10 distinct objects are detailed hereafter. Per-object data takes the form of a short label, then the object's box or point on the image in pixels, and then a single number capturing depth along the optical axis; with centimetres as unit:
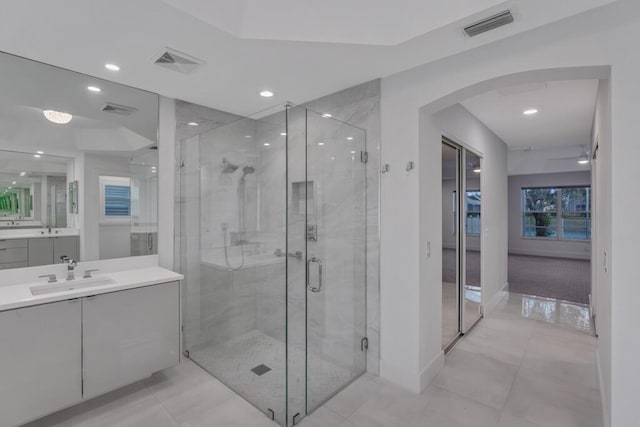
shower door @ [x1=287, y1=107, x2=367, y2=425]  252
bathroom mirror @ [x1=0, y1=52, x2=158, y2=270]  230
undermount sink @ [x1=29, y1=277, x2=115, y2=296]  224
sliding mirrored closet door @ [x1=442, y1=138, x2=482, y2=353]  354
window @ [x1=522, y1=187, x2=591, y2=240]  886
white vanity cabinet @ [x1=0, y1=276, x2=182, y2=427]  187
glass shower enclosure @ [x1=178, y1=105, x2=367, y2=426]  248
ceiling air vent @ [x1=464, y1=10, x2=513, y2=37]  172
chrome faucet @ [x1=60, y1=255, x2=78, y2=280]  248
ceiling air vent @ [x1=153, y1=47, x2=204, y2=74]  213
